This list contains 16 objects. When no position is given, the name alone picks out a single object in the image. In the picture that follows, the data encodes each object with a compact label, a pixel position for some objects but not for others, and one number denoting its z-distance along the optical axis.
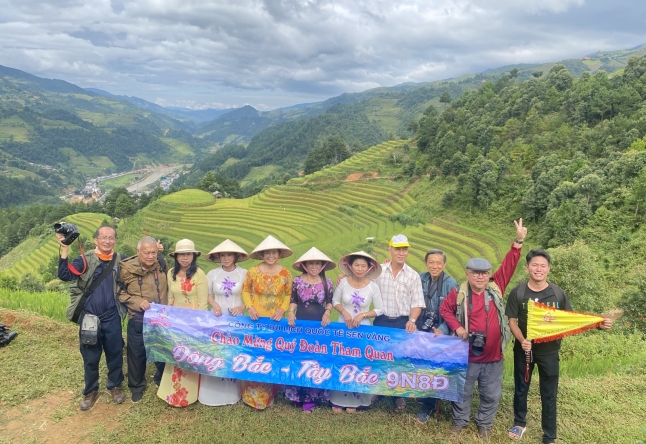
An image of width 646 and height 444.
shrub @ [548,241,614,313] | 10.42
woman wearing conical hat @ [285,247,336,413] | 3.58
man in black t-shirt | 3.09
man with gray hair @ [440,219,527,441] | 3.19
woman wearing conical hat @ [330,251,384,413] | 3.45
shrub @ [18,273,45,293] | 12.19
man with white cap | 3.50
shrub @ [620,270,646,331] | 7.73
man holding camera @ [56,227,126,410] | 3.47
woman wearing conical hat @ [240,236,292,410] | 3.68
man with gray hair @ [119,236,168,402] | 3.63
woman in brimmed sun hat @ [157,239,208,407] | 3.74
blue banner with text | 3.40
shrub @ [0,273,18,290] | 9.36
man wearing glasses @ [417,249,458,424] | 3.50
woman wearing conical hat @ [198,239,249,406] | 3.76
